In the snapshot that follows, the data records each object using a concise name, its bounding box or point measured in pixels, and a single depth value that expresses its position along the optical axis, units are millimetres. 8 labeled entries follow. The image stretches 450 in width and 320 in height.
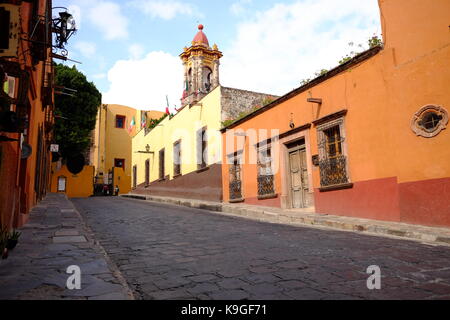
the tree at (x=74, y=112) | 27078
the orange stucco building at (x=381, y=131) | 6910
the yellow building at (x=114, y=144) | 33531
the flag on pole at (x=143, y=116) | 34794
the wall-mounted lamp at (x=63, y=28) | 10086
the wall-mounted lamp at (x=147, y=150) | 24656
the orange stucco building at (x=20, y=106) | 3529
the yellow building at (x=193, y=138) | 15719
